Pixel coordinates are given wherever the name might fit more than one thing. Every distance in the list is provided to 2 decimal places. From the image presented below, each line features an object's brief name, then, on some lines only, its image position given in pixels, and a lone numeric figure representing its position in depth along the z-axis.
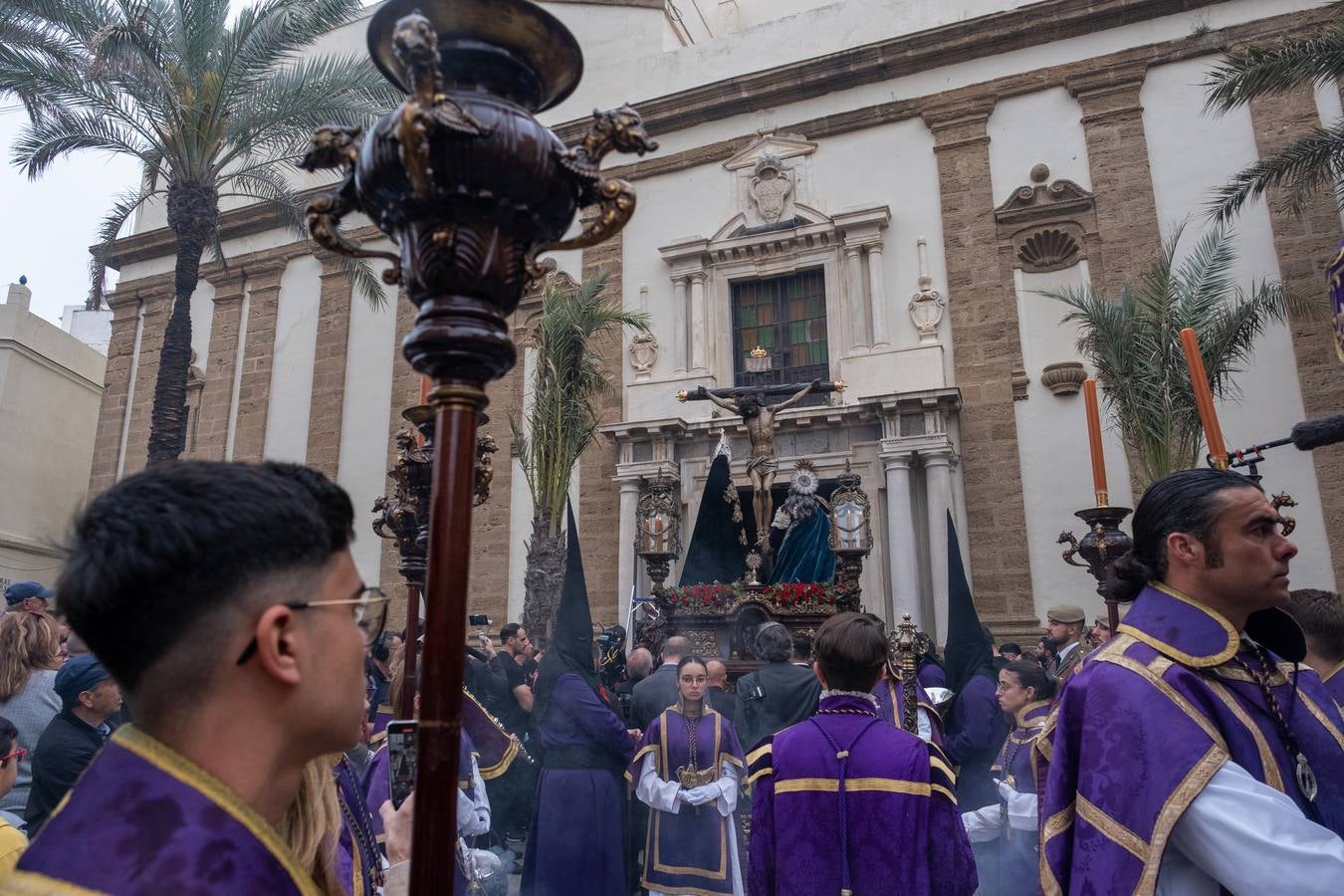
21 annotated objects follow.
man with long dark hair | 1.96
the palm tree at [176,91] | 10.84
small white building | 21.00
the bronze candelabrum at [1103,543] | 5.24
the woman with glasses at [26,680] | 4.08
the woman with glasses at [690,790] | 5.05
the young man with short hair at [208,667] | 1.15
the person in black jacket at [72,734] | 3.39
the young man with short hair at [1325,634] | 3.51
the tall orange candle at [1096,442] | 5.11
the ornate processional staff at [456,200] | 1.61
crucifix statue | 11.35
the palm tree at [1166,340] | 10.62
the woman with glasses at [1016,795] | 4.65
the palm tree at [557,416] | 13.52
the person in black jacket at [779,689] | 5.63
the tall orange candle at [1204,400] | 3.24
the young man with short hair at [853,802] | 3.12
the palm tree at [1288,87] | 10.05
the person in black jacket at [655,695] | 5.54
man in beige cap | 7.43
